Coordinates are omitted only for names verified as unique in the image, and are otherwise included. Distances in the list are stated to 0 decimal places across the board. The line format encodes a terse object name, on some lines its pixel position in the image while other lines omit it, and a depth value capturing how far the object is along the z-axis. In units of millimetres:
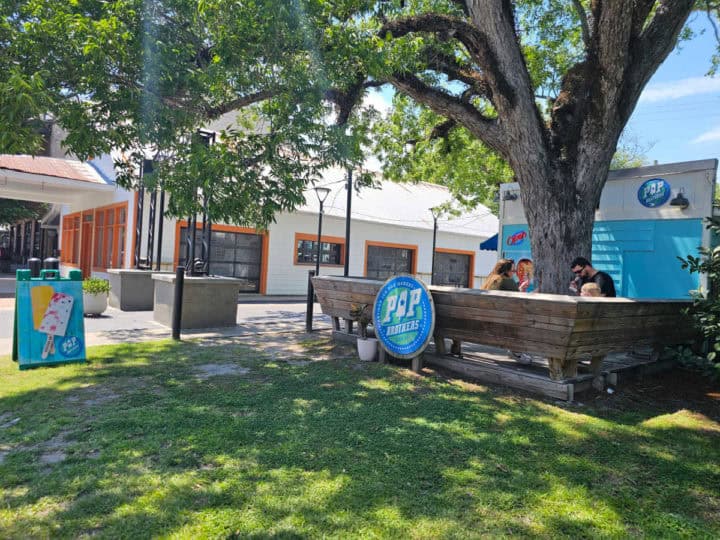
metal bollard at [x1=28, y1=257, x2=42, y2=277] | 6059
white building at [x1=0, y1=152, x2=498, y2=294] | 15836
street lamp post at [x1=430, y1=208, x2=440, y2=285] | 18438
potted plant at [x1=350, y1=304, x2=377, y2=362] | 6621
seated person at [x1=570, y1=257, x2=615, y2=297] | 6277
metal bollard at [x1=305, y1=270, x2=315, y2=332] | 9227
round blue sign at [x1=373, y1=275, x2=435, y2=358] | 5809
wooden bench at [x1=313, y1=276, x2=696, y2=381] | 4707
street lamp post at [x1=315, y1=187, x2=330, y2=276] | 12877
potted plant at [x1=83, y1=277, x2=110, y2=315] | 10164
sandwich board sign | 5688
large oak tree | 6660
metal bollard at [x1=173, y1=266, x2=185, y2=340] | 7934
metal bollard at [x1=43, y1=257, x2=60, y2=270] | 6309
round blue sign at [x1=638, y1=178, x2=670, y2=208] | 7781
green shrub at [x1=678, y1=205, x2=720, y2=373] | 4227
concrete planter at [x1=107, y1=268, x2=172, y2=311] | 11758
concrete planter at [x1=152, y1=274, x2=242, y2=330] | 9156
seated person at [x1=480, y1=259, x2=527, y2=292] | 6613
